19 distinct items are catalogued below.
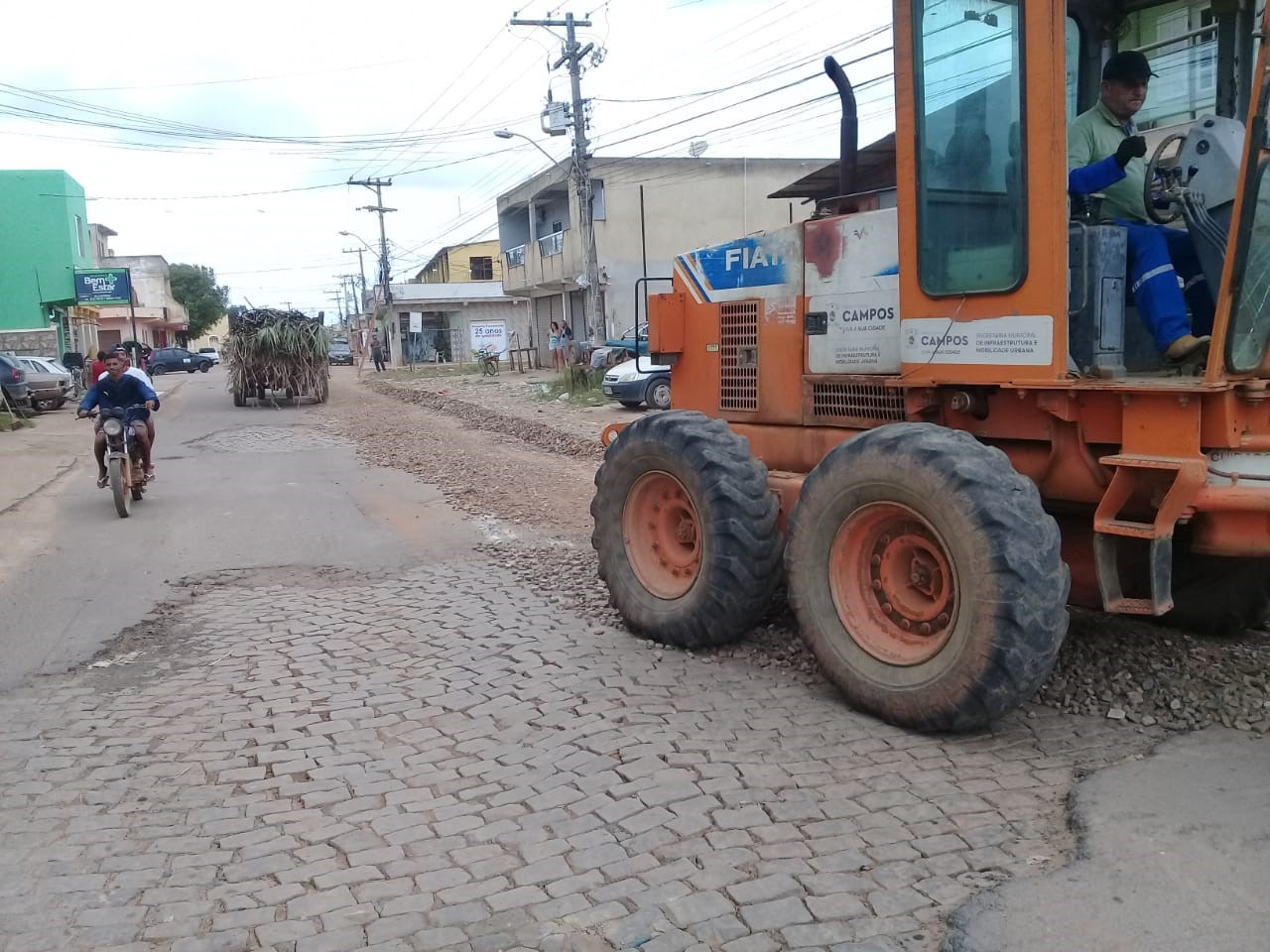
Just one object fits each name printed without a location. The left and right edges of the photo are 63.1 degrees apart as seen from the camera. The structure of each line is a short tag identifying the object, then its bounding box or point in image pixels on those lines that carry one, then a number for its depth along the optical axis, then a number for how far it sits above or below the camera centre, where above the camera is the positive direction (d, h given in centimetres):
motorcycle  994 -67
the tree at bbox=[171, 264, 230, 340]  8638 +700
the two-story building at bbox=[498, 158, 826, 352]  3366 +488
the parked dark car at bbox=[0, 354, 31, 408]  2281 +11
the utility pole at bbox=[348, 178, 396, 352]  5897 +747
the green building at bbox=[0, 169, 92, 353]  3691 +464
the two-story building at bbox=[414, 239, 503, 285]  7244 +747
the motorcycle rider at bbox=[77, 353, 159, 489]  1014 -15
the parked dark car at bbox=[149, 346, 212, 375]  5541 +104
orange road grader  368 -14
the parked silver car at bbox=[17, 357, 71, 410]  2436 +7
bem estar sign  3891 +360
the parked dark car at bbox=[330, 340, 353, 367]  6831 +118
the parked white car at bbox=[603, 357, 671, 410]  1923 -51
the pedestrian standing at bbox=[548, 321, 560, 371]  3520 +63
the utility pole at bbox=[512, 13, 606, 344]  2672 +602
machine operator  405 +54
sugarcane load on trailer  2453 +51
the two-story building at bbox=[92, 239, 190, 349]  5928 +480
